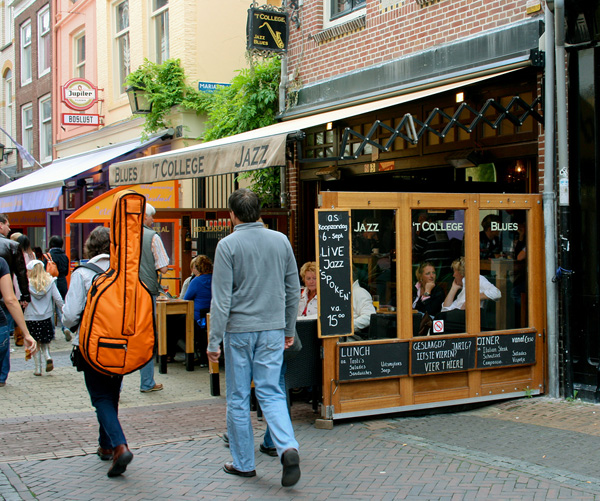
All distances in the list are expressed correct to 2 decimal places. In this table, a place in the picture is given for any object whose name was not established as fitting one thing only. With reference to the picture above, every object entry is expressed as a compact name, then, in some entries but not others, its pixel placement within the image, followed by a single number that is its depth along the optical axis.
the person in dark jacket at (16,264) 7.06
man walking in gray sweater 4.72
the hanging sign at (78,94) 17.75
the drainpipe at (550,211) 6.82
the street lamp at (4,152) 24.64
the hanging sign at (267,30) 10.63
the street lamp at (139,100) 14.86
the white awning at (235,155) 7.25
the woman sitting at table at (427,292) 6.39
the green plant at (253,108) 11.51
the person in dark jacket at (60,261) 12.78
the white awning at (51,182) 14.47
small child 8.67
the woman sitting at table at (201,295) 8.85
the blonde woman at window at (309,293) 6.93
